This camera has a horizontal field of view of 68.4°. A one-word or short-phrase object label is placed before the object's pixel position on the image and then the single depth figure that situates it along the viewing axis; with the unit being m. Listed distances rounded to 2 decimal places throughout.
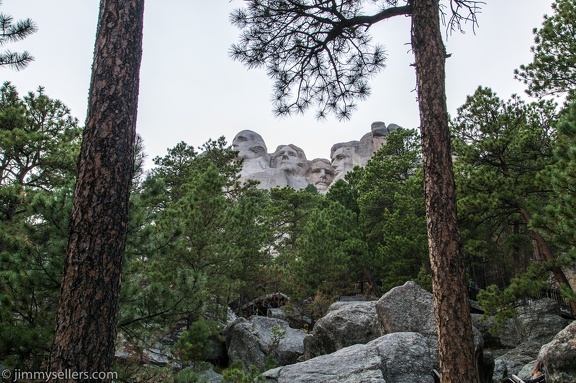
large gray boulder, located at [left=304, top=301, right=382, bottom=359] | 9.94
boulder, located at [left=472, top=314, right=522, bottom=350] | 12.09
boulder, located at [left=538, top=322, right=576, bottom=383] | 5.60
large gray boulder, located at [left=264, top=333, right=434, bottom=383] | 6.12
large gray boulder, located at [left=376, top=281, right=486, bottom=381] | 8.61
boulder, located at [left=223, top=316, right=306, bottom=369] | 11.92
